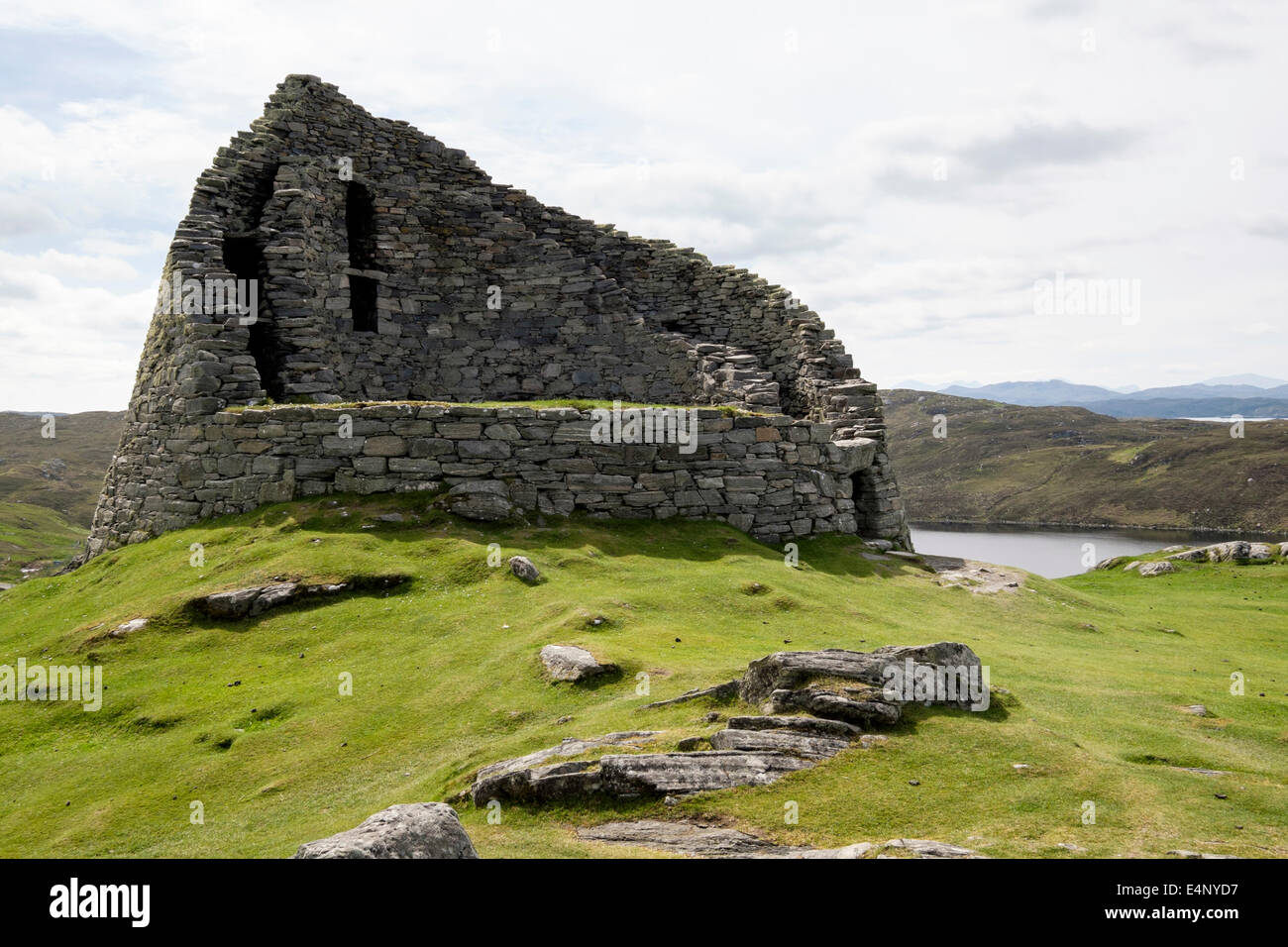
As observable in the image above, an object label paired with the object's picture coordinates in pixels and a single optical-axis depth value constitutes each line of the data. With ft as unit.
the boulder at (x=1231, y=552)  92.79
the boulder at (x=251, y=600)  52.85
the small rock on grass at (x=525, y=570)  55.72
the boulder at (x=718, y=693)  35.19
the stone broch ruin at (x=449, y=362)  67.10
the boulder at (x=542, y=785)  28.25
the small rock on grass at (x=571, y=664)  40.52
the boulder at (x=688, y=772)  27.61
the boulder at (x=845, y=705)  31.09
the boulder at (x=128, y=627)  51.39
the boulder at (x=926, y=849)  21.88
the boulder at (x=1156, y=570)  92.38
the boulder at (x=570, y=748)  30.32
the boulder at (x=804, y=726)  30.32
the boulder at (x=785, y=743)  29.22
